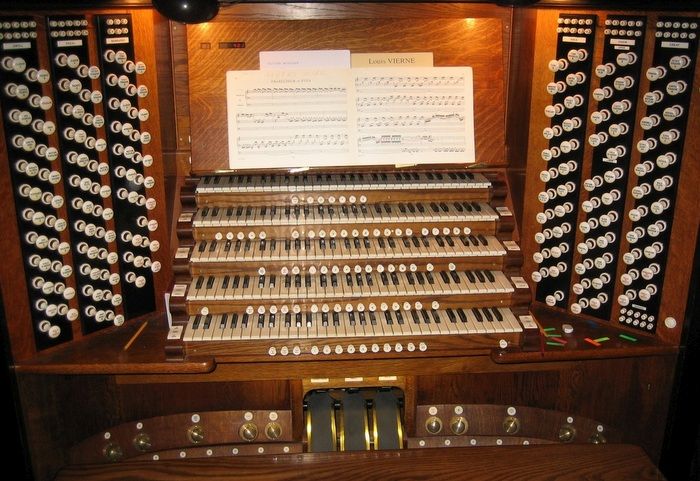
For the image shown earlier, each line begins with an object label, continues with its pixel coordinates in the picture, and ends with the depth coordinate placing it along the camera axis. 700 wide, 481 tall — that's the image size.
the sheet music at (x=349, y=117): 2.83
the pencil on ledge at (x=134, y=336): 2.73
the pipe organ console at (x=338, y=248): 2.49
